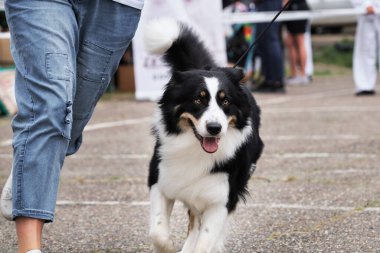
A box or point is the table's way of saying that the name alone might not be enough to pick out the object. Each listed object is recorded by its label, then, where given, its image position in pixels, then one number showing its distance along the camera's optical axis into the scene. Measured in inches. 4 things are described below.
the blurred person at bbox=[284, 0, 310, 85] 500.7
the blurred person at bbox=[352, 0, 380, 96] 414.3
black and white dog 139.8
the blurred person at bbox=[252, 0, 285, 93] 438.0
